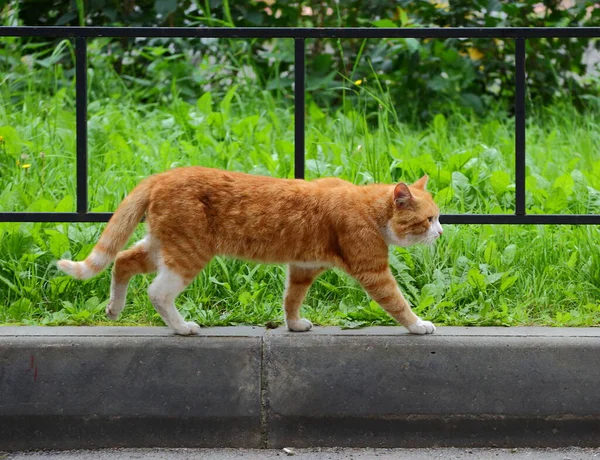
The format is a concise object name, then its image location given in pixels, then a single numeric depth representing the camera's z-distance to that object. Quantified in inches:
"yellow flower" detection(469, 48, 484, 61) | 313.7
